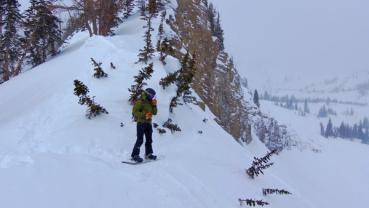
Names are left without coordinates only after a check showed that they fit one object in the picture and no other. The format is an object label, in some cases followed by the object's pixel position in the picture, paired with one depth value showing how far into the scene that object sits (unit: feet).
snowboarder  48.55
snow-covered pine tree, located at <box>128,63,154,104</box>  61.57
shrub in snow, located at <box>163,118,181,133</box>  60.08
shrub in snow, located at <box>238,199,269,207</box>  44.37
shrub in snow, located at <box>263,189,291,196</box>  51.01
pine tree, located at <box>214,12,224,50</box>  199.41
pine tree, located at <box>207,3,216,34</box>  177.98
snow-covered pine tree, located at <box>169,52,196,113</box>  65.82
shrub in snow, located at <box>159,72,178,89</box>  67.15
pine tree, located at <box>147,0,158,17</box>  76.23
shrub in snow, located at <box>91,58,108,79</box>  67.14
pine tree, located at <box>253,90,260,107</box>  364.26
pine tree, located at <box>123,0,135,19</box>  122.32
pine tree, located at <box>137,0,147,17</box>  127.75
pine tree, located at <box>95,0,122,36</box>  104.37
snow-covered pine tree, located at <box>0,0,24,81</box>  109.09
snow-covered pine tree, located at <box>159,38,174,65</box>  74.74
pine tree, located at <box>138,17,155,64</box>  74.02
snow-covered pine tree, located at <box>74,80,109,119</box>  56.70
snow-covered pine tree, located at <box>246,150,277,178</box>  53.67
